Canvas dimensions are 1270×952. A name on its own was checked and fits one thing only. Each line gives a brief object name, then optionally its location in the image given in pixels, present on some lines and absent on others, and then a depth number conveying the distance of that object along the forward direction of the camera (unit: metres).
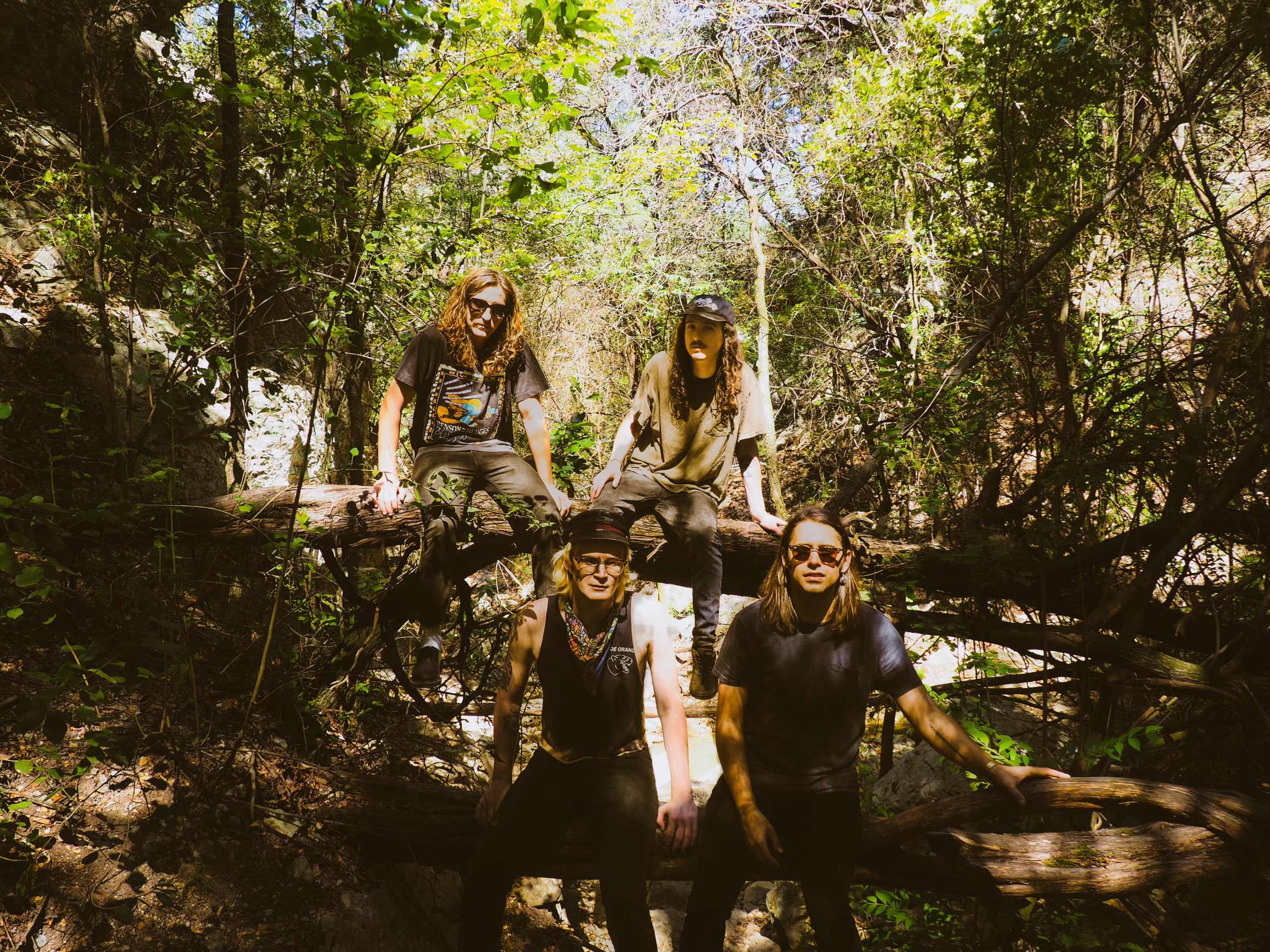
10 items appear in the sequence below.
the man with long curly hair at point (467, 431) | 3.84
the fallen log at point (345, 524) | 4.21
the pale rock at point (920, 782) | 5.78
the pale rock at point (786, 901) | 5.28
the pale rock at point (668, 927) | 4.85
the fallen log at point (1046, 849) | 3.13
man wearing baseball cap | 4.05
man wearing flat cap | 2.77
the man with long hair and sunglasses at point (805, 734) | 2.78
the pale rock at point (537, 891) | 4.90
